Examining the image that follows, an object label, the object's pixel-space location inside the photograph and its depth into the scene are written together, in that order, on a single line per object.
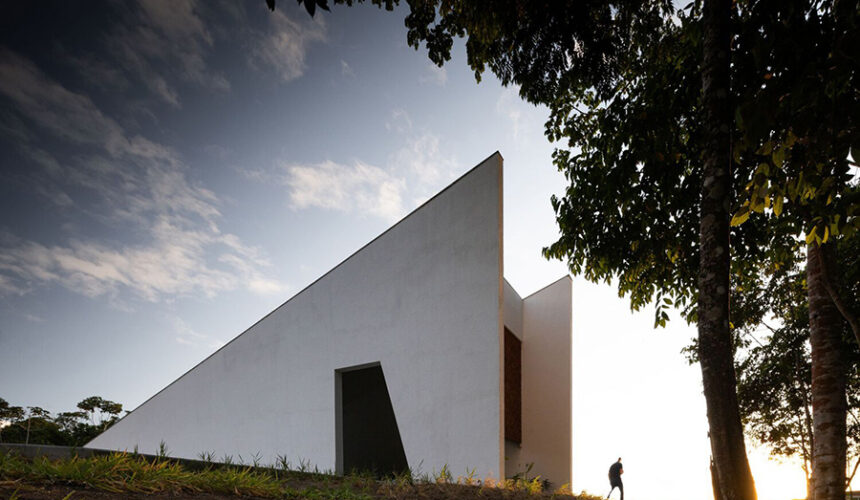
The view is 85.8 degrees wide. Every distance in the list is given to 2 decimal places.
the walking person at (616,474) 12.95
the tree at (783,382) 12.33
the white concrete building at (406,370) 8.51
